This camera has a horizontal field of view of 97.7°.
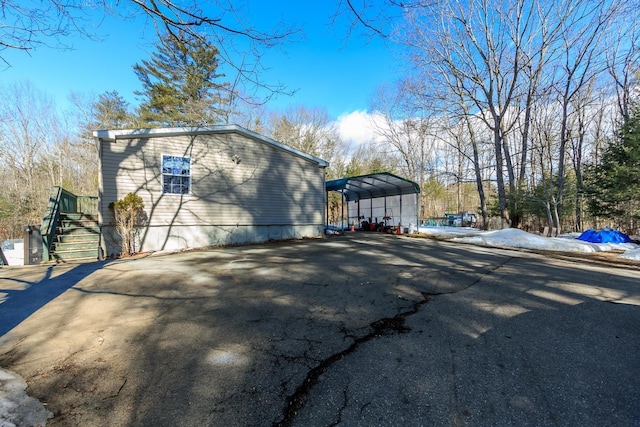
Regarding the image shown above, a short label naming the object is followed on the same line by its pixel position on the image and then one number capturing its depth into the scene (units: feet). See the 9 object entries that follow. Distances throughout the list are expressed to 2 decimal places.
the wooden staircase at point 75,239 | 25.89
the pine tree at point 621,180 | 37.06
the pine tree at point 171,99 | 66.28
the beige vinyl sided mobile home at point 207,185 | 28.32
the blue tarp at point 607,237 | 34.53
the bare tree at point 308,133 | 89.61
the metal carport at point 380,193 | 51.29
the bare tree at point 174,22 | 9.73
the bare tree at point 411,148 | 89.40
